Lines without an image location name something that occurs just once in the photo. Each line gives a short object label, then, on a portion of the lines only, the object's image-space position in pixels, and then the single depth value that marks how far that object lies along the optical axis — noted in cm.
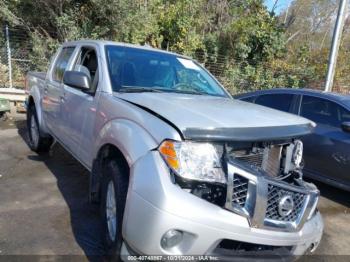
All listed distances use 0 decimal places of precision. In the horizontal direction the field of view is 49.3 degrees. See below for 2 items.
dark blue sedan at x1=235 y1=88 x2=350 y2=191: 531
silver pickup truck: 251
